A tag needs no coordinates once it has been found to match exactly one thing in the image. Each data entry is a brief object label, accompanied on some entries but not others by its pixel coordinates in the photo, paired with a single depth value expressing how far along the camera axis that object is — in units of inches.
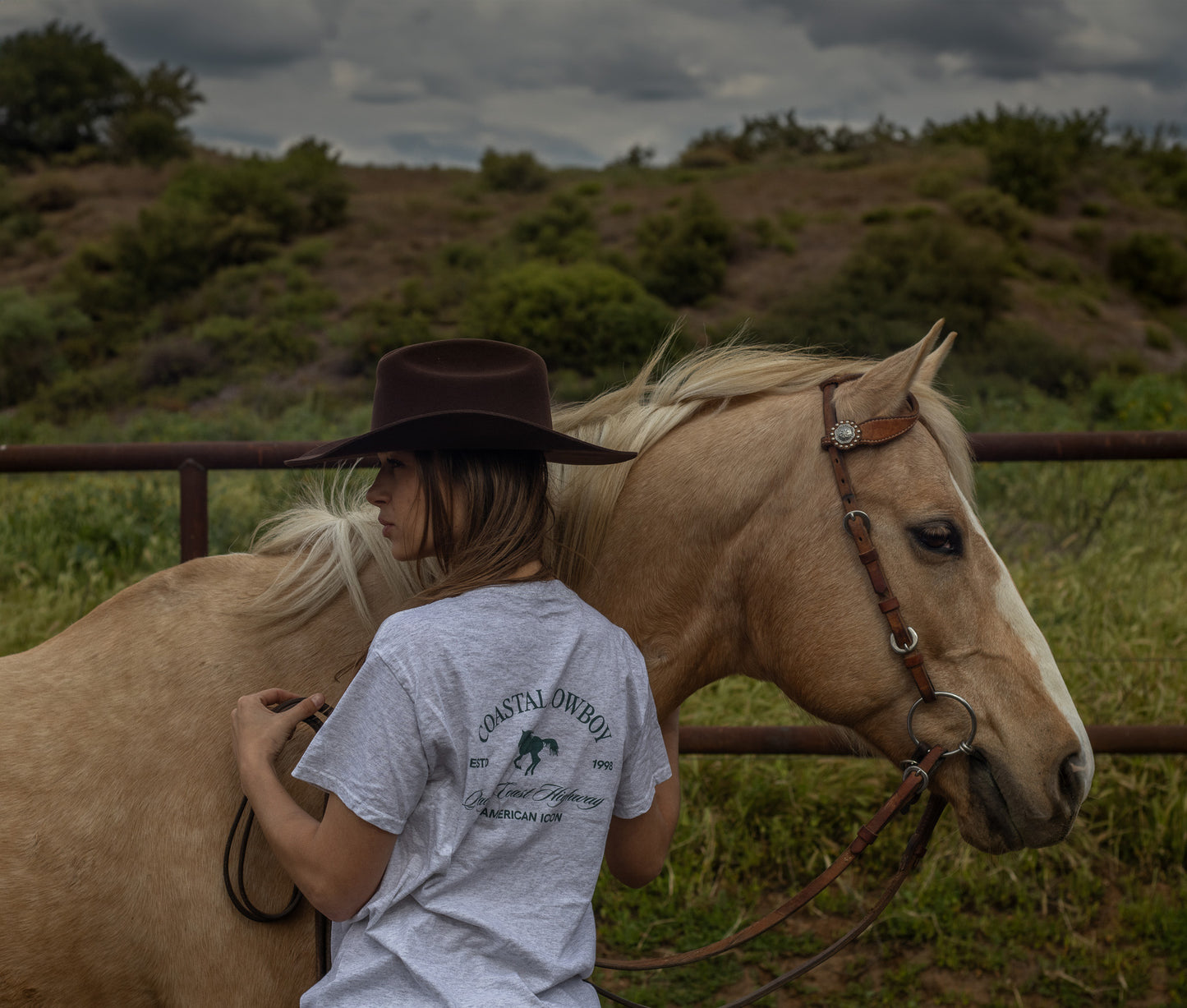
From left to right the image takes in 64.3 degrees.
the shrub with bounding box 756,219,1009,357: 645.9
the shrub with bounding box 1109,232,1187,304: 900.0
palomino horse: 63.3
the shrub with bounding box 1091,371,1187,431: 402.6
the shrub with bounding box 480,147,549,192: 1130.7
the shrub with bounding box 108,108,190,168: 1144.8
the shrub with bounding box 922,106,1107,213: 1002.1
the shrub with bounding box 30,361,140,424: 671.8
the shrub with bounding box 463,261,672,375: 625.3
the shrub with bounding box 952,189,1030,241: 922.1
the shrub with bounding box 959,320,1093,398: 615.8
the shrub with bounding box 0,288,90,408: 711.1
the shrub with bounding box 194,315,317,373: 732.0
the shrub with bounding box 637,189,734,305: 796.0
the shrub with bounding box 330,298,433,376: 715.4
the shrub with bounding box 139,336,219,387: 720.3
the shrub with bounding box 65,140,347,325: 834.2
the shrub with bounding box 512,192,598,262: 832.9
